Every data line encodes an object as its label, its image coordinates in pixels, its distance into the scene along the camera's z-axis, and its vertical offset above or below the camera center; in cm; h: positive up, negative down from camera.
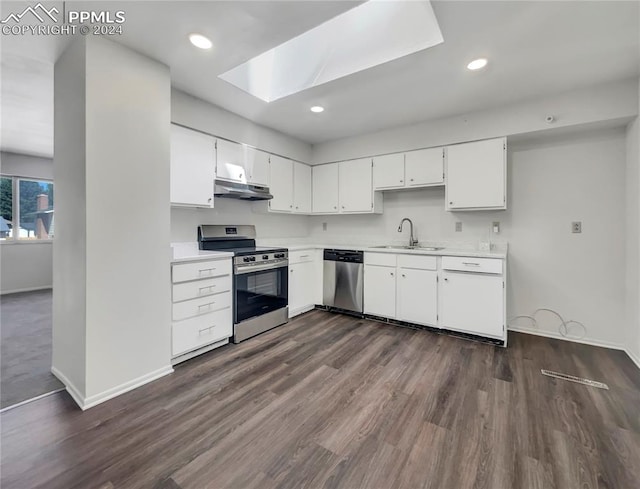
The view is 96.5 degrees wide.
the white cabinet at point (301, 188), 436 +88
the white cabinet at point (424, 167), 356 +98
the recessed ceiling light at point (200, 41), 205 +149
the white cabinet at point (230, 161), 324 +97
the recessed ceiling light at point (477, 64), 231 +149
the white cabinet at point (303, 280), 384 -52
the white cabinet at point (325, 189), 445 +87
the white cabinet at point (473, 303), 296 -64
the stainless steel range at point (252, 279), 306 -42
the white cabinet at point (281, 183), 397 +86
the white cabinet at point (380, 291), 364 -62
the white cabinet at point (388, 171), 384 +100
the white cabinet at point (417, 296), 335 -64
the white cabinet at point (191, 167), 281 +79
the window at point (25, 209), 541 +68
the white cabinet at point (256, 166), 360 +101
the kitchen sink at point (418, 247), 381 -5
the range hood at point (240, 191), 322 +62
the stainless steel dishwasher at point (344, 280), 390 -51
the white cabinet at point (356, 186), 412 +86
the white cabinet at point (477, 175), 318 +79
